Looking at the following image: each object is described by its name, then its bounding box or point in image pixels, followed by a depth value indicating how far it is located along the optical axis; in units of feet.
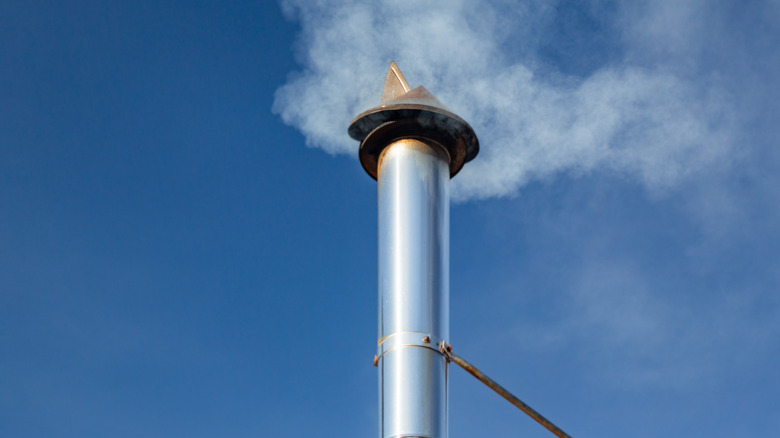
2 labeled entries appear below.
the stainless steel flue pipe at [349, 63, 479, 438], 19.74
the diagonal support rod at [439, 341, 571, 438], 20.66
